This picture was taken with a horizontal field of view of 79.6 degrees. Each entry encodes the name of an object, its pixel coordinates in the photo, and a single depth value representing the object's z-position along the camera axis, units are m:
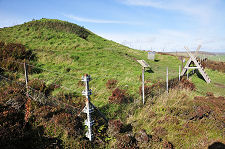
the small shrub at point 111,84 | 8.27
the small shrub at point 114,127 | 4.51
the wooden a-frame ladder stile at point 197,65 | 12.43
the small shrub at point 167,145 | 4.14
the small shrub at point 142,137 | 4.32
